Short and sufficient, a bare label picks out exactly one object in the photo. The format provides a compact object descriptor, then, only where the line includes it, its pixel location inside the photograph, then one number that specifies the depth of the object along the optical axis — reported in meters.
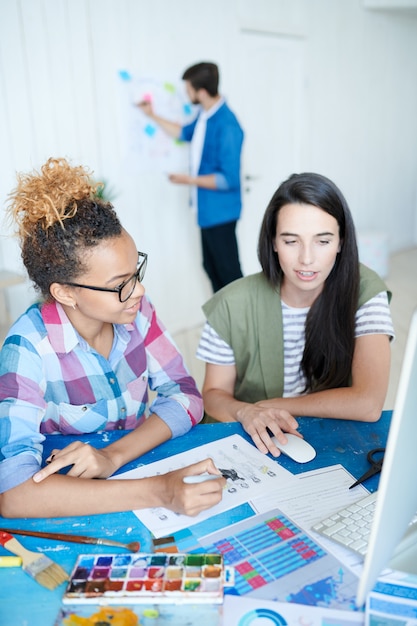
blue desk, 0.76
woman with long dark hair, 1.32
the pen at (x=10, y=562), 0.83
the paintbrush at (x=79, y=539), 0.86
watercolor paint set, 0.75
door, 3.90
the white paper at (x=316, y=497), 0.90
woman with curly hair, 0.97
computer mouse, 1.07
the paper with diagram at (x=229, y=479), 0.92
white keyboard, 0.84
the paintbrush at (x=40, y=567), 0.80
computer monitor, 0.54
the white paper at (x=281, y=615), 0.71
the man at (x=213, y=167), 3.15
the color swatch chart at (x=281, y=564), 0.76
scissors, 1.00
